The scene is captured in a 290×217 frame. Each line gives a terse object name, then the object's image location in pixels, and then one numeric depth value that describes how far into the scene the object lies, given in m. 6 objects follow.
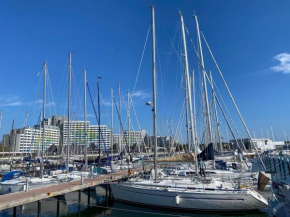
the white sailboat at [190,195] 16.02
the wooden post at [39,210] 16.28
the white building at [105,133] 150.79
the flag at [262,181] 14.23
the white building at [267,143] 81.50
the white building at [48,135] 106.78
